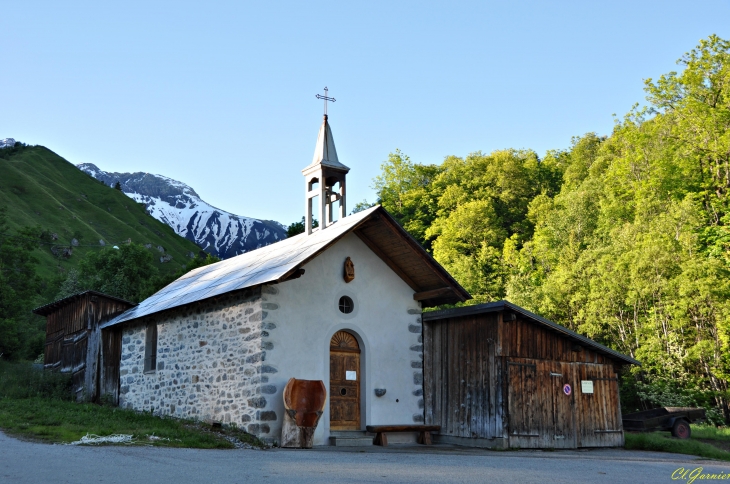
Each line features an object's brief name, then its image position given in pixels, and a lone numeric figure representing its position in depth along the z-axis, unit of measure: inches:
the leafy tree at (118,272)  1720.0
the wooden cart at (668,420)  802.2
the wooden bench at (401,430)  657.6
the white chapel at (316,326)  618.2
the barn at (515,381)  638.5
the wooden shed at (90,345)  884.0
